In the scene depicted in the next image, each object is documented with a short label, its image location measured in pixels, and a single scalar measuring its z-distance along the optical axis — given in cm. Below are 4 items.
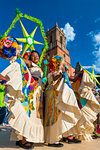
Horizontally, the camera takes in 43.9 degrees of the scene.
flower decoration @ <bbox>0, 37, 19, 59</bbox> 239
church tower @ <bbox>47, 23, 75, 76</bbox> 2868
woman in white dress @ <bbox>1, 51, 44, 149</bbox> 196
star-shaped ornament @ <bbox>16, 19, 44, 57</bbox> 395
